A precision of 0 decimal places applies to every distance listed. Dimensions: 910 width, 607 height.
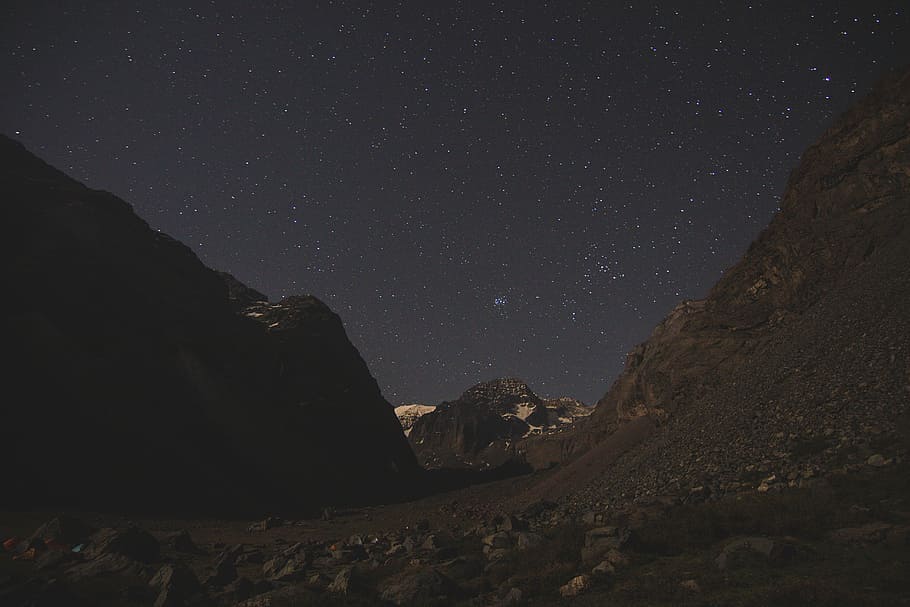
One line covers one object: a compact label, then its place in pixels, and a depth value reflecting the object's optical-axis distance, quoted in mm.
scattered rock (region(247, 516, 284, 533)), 39241
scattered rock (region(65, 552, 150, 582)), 15178
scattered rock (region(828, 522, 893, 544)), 9148
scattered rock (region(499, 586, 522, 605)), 9461
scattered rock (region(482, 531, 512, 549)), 16412
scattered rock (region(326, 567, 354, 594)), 11812
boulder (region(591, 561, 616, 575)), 10000
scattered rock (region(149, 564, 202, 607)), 12005
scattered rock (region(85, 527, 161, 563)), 18344
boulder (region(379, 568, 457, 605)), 10719
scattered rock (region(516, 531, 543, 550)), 14530
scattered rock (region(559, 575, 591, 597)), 9383
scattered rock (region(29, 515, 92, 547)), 21266
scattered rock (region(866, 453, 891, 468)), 14062
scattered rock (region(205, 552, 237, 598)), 14828
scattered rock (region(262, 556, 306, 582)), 14797
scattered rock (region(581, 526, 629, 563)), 11422
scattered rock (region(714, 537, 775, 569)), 9195
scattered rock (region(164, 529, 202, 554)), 23391
